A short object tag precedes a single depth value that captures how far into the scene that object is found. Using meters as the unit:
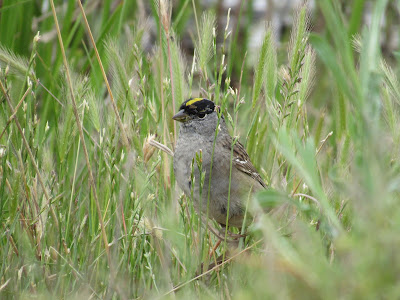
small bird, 5.10
